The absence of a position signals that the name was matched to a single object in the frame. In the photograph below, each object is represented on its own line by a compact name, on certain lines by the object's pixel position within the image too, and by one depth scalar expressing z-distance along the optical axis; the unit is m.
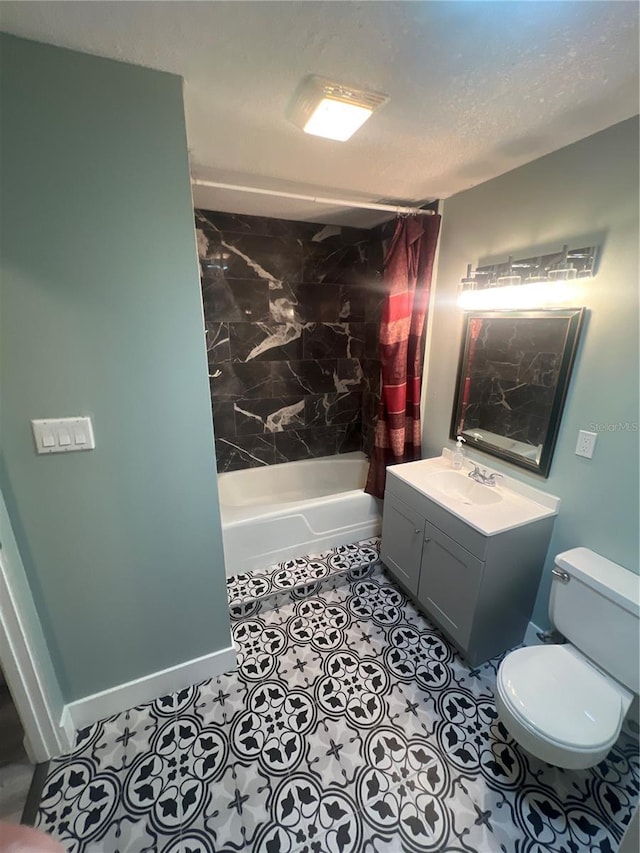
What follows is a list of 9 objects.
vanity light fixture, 1.43
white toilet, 1.12
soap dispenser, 2.08
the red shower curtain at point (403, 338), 2.11
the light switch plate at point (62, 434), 1.11
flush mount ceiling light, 1.09
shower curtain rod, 1.66
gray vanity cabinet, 1.53
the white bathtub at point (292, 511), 2.19
